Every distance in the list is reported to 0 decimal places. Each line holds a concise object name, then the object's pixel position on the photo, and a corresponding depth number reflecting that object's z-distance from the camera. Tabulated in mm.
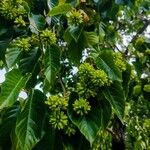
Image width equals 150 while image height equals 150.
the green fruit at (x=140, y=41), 1644
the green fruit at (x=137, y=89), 1620
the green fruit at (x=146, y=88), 1569
